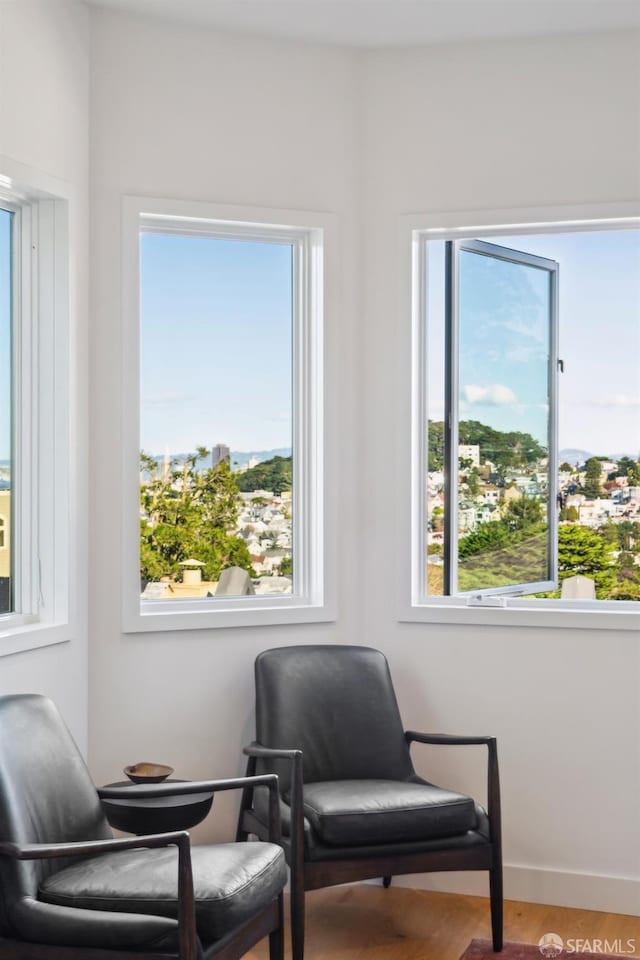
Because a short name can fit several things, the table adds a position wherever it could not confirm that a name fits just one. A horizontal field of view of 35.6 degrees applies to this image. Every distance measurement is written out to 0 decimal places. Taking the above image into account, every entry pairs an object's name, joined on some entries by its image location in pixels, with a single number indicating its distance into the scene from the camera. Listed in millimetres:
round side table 2949
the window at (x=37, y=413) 3217
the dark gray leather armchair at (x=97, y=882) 2201
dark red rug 3002
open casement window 3740
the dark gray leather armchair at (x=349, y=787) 2879
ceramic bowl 3111
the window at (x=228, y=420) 3588
